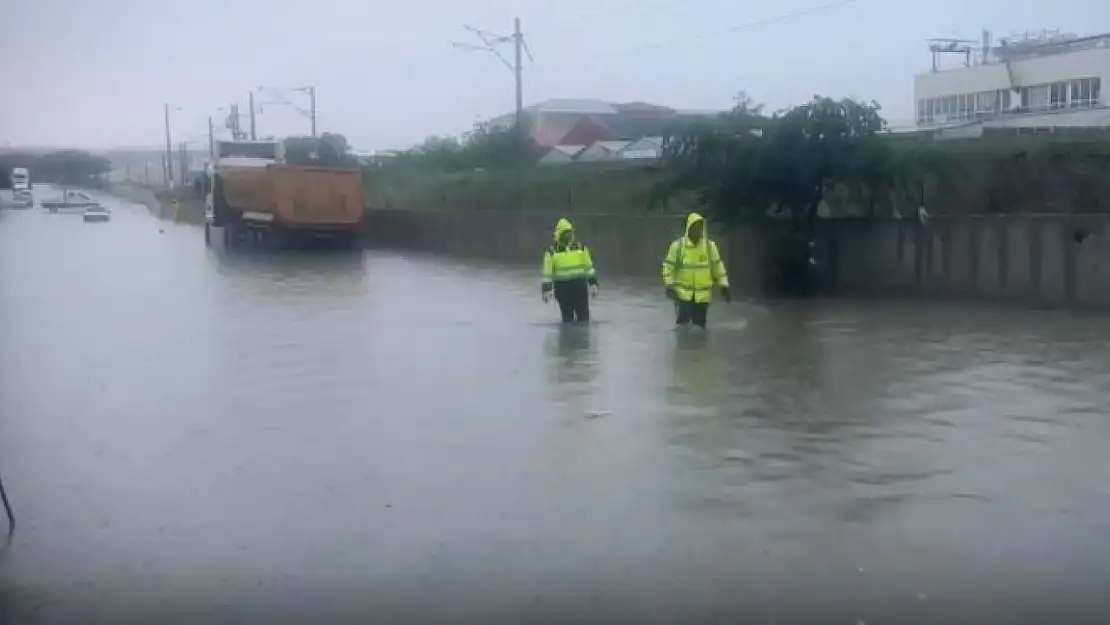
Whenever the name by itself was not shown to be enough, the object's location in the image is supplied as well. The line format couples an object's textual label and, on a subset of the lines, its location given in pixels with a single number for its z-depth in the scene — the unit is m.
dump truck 42.97
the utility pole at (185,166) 61.79
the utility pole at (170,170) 54.78
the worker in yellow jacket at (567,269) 19.02
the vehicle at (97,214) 56.72
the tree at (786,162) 23.48
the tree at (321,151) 50.81
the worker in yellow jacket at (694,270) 17.47
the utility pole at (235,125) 47.09
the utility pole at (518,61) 49.58
